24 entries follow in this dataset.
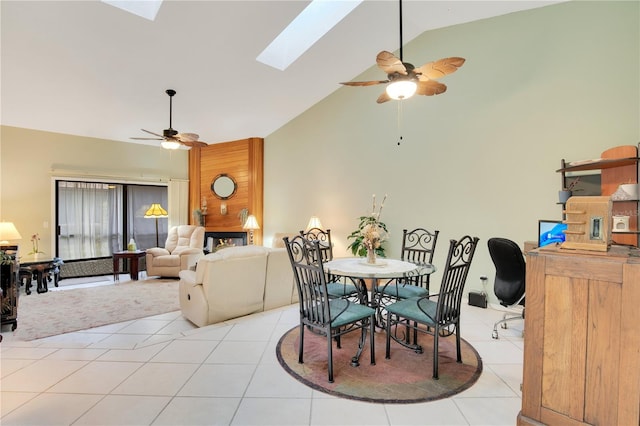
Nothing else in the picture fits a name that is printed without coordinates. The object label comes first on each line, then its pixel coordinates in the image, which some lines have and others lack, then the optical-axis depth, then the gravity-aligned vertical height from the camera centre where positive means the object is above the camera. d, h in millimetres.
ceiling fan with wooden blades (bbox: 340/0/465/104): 2489 +1224
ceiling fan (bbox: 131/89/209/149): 4566 +1074
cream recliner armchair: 5863 -942
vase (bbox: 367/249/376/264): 2851 -463
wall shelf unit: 2799 +390
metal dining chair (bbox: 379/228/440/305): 3008 -847
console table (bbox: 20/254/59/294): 4746 -1063
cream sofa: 3291 -908
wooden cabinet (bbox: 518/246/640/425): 1282 -593
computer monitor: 3061 -223
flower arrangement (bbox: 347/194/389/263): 2795 -254
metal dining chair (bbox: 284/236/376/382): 2242 -827
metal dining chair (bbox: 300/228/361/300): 3130 -877
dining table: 2472 -541
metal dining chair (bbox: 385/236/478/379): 2240 -810
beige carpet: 3553 -1432
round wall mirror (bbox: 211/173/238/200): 7277 +525
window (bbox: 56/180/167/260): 6152 -269
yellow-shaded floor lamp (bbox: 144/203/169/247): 6562 -124
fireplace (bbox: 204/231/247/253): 7176 -773
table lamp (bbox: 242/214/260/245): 6625 -347
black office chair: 2852 -615
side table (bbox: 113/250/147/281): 5871 -1109
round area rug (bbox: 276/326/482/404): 2055 -1271
